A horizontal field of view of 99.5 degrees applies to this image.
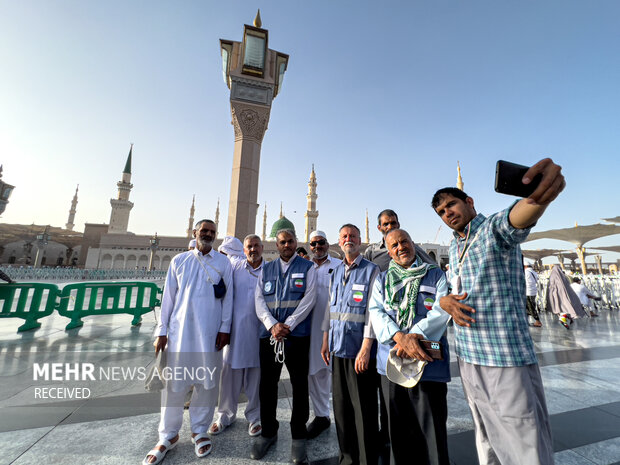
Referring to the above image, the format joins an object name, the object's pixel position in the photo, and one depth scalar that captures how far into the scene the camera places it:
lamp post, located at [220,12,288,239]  9.30
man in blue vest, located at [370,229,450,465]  1.55
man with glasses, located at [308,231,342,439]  2.41
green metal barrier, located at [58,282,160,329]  5.73
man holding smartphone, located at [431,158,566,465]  1.30
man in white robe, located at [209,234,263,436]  2.44
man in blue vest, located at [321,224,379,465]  1.82
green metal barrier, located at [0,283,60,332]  5.34
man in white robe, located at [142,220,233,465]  2.14
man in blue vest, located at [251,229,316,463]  2.08
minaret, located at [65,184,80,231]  62.72
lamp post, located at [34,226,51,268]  23.21
